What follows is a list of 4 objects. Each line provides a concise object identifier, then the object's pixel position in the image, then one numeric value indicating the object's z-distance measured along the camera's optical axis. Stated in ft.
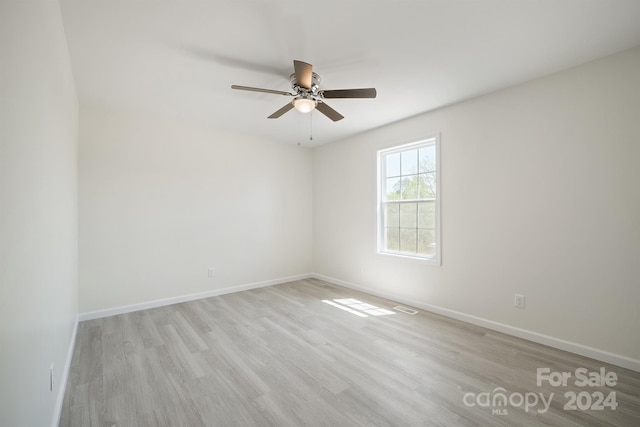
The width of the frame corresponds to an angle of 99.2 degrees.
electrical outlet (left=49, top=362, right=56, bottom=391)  5.27
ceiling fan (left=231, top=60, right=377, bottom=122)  7.16
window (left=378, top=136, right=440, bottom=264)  12.05
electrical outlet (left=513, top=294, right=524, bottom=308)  9.28
